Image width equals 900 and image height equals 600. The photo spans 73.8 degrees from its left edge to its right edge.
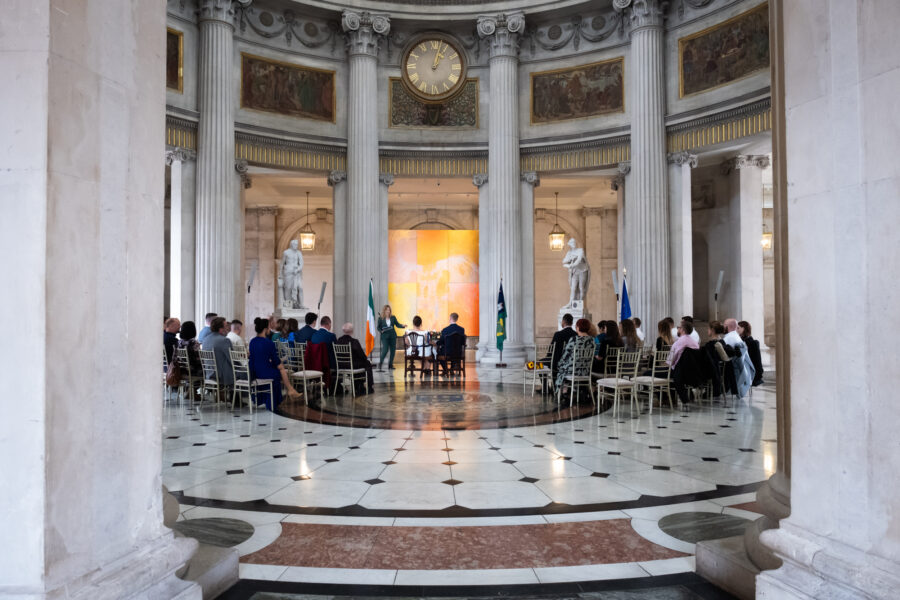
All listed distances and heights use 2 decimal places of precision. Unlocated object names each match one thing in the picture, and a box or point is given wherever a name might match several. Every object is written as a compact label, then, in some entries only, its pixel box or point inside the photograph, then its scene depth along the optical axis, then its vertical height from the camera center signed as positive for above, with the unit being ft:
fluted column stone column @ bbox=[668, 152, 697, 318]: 46.21 +5.94
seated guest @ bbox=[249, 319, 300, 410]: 26.68 -2.24
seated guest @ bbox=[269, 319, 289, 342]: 33.83 -1.00
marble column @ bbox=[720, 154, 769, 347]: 49.01 +5.69
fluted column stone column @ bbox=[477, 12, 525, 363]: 50.52 +12.69
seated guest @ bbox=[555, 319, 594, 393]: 27.40 -1.72
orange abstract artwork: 67.51 +4.58
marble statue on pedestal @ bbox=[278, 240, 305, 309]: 48.16 +2.91
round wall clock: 52.75 +21.50
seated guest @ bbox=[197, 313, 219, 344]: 29.19 -0.94
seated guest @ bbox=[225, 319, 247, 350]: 29.01 -1.10
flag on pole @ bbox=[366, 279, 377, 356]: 45.34 -0.93
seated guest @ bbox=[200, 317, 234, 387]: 26.84 -1.50
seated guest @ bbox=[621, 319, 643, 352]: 30.04 -1.23
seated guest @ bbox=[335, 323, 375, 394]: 31.75 -2.17
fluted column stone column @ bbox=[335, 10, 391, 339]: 49.73 +12.46
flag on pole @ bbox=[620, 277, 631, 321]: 45.34 +0.51
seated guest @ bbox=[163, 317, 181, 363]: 29.25 -1.06
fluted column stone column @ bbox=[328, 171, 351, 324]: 50.96 +6.89
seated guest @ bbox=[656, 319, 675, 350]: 29.84 -1.18
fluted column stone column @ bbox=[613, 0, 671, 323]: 46.01 +11.04
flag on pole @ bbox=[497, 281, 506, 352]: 47.50 -0.62
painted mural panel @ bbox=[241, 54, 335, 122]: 48.39 +18.71
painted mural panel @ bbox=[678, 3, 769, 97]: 41.22 +18.86
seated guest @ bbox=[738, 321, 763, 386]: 31.71 -2.26
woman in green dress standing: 42.37 -1.37
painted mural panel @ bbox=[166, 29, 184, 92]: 43.52 +18.73
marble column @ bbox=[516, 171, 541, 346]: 51.70 +5.31
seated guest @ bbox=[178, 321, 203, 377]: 28.96 -1.43
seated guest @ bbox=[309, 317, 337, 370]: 30.89 -1.14
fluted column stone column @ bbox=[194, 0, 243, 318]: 44.42 +10.70
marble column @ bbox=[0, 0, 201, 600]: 5.96 +0.13
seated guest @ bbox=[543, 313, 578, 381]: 28.84 -1.21
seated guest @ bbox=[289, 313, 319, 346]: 32.00 -1.02
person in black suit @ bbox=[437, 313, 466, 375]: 38.63 -1.66
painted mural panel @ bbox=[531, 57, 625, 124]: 49.80 +18.83
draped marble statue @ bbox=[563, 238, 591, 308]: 48.65 +3.16
